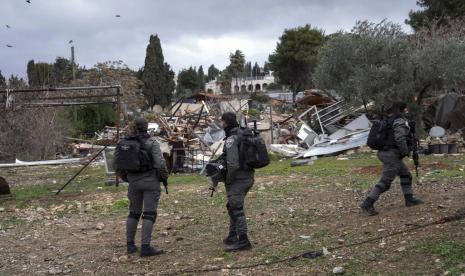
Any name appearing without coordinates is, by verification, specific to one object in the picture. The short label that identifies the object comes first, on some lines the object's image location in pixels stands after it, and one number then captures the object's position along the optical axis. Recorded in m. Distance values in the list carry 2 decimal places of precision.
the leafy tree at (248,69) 109.54
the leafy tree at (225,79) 80.25
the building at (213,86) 86.85
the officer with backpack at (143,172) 6.59
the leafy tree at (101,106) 29.45
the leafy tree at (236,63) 91.94
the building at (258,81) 95.91
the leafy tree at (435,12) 32.88
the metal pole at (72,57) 38.71
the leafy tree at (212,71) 121.66
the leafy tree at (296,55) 56.28
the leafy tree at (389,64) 18.23
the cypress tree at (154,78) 53.09
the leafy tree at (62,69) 42.34
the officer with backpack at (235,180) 6.30
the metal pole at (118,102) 11.75
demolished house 16.09
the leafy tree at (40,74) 31.31
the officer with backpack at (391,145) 7.60
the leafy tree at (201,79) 89.53
